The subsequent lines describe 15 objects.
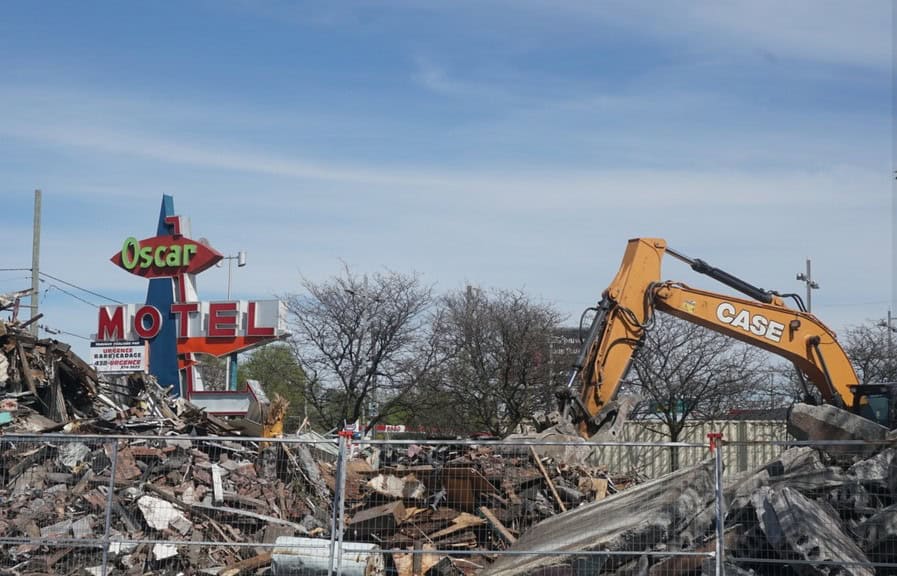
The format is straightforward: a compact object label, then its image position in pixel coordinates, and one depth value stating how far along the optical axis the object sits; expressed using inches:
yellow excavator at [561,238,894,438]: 682.2
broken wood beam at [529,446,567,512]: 567.5
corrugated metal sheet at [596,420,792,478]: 896.9
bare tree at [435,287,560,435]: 1424.7
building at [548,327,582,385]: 1419.8
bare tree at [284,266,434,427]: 1501.0
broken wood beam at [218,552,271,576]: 482.9
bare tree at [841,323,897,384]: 1547.2
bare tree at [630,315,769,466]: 1481.3
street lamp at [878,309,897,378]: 1558.3
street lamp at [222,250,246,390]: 1368.1
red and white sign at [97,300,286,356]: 1327.5
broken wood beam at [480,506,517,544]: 521.2
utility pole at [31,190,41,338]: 1566.2
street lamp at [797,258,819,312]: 2039.9
